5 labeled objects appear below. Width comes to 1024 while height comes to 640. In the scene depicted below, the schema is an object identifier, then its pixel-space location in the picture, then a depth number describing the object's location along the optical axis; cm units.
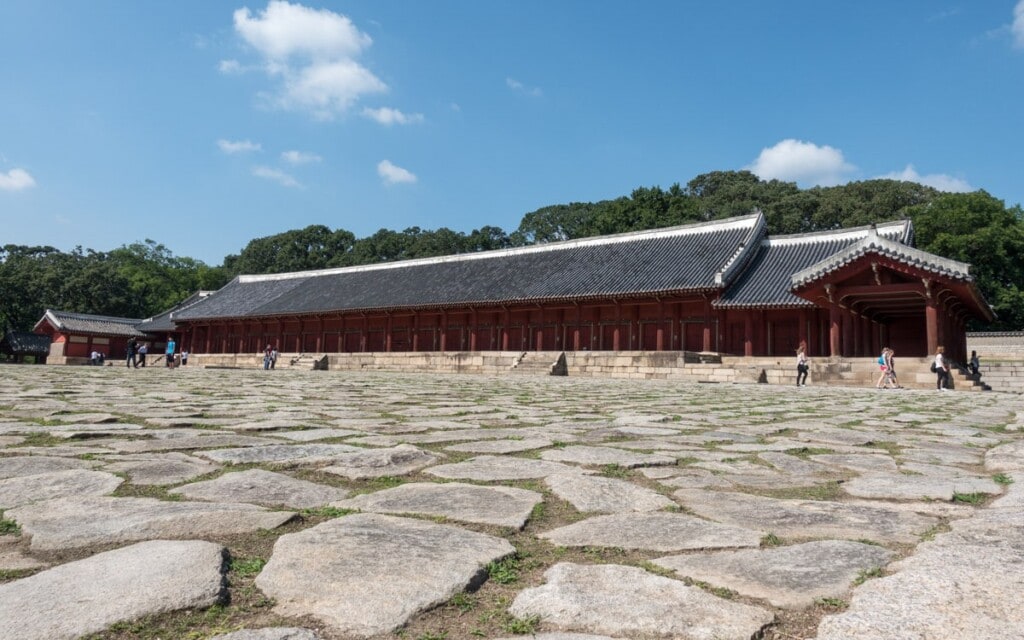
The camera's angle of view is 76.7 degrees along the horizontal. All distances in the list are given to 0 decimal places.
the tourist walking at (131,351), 3306
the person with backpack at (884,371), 1700
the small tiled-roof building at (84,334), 4709
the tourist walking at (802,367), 1861
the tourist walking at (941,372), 1669
